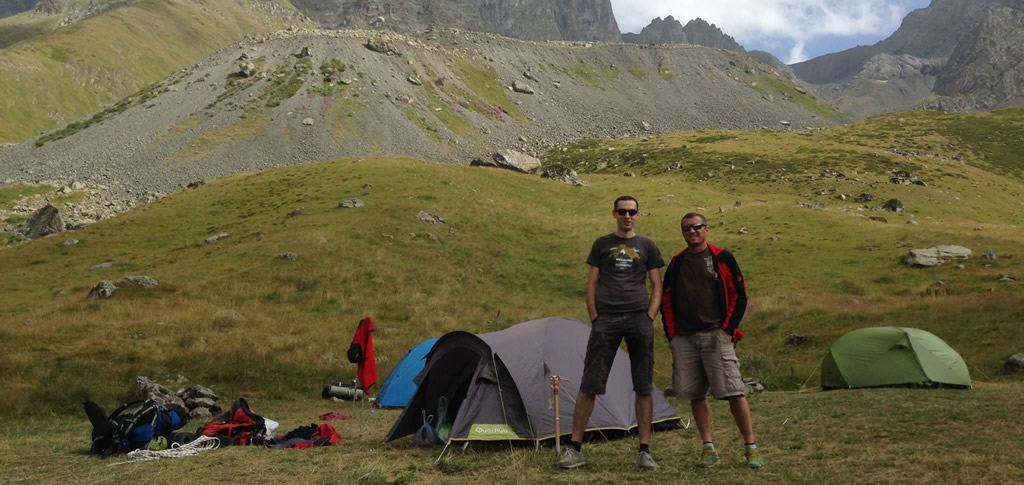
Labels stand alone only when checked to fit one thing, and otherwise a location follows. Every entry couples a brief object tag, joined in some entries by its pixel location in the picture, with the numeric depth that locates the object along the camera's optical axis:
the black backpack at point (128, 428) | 12.20
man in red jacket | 8.88
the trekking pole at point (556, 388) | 10.95
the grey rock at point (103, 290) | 30.86
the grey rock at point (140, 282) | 32.22
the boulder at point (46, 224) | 54.00
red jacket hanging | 15.56
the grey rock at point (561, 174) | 75.08
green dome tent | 17.36
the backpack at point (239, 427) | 13.19
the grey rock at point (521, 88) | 149.75
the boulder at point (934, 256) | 34.78
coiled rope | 11.73
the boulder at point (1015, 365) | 19.25
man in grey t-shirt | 9.62
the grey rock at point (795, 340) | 25.17
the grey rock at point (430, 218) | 46.41
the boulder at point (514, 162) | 77.31
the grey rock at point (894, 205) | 59.97
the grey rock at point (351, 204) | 48.78
